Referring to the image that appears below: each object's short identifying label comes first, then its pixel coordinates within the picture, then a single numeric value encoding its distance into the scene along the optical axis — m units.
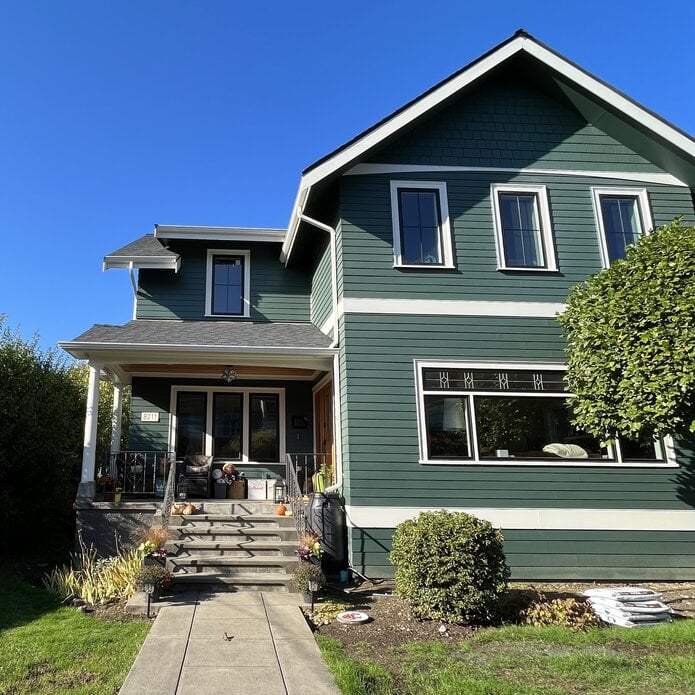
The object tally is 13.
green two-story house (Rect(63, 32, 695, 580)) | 7.98
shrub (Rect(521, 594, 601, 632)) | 5.61
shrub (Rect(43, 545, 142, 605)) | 6.23
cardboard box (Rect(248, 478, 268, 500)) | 10.32
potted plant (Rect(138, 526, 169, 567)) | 6.30
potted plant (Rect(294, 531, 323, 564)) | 6.59
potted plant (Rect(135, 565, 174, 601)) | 5.75
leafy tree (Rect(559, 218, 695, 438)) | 6.32
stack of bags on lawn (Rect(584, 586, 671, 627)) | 5.61
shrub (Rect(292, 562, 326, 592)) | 6.09
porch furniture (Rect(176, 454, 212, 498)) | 9.90
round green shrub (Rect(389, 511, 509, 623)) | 5.60
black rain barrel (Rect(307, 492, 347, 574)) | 7.65
